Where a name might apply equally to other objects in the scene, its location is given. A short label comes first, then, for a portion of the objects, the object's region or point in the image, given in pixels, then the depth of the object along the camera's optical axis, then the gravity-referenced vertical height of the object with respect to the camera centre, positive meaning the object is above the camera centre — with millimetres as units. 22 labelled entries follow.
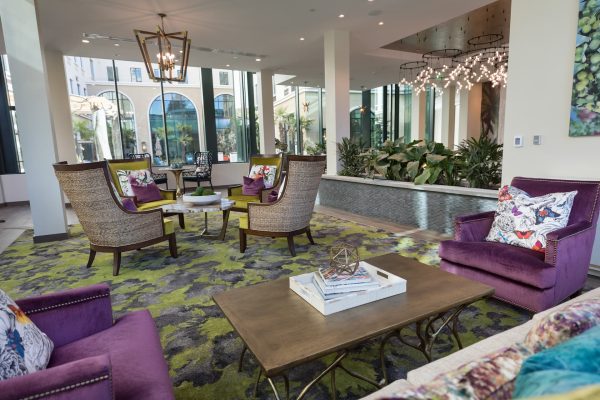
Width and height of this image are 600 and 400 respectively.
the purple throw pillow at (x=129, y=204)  3818 -574
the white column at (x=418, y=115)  11906 +924
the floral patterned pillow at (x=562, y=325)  706 -390
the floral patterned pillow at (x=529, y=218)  2414 -572
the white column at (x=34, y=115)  4234 +512
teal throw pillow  496 -364
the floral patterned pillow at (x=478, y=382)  599 -435
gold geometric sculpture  1666 -554
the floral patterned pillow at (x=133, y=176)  4691 -357
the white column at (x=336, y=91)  6035 +960
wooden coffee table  1254 -726
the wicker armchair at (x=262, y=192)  4569 -602
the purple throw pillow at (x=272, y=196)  4598 -654
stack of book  1562 -639
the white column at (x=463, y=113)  11875 +936
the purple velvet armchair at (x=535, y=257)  2143 -786
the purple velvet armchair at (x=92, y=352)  841 -704
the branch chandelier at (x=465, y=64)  8203 +2032
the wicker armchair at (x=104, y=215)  3055 -595
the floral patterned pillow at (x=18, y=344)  981 -580
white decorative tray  1517 -688
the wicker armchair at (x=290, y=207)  3586 -636
